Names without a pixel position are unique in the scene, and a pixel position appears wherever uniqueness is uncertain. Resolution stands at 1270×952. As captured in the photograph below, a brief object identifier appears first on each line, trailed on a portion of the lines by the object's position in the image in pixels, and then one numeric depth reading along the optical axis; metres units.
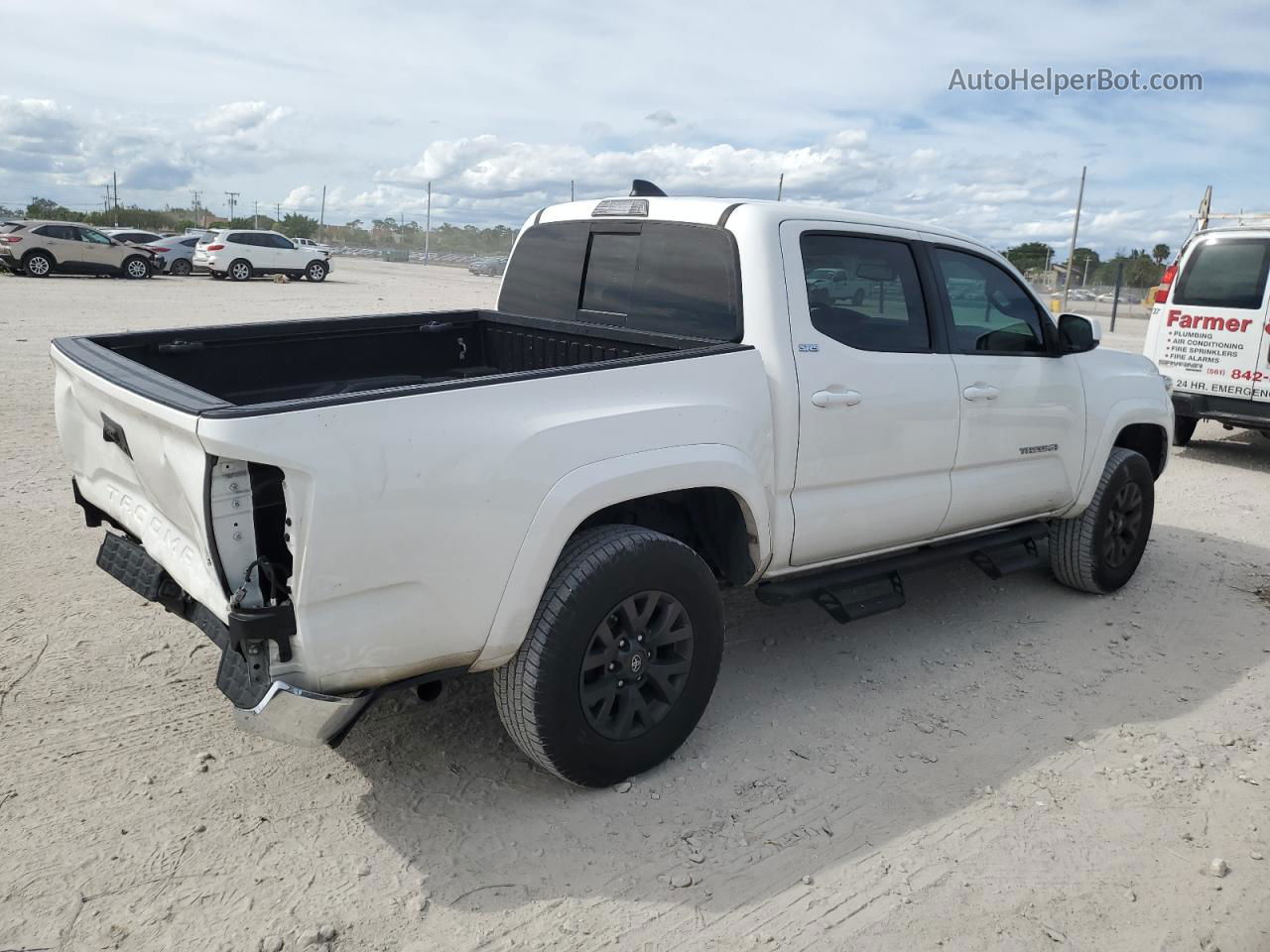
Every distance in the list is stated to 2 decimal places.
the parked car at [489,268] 46.09
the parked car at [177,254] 28.97
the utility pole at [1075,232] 28.59
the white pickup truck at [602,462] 2.69
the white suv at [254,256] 27.88
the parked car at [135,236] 29.03
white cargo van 8.66
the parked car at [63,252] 24.35
